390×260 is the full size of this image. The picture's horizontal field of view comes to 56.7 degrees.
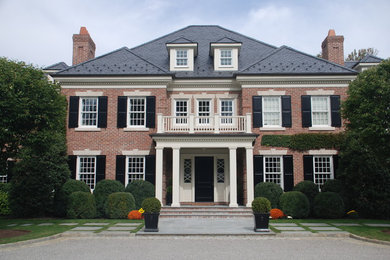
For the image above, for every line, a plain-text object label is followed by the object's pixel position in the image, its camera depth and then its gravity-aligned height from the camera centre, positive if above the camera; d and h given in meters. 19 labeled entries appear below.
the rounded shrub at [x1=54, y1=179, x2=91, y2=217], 18.45 -1.50
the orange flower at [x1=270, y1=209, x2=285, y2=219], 17.55 -2.30
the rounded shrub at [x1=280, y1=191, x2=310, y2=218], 17.61 -1.88
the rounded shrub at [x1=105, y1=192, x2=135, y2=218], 17.44 -1.89
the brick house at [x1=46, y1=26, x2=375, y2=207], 20.28 +2.86
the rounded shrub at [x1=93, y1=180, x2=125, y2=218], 18.06 -1.27
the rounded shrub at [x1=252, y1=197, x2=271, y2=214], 13.29 -1.45
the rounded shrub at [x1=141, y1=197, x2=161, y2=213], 13.49 -1.47
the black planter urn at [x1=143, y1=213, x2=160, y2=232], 13.45 -2.08
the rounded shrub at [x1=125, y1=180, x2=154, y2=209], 18.58 -1.24
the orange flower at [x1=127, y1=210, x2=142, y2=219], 17.23 -2.33
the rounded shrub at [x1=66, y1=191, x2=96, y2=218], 17.70 -2.01
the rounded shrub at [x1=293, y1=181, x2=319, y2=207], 18.75 -1.16
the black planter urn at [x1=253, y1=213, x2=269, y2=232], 13.38 -2.05
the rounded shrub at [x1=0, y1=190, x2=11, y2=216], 19.08 -2.13
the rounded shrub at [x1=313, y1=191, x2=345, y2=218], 17.52 -1.90
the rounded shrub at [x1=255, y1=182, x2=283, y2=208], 18.56 -1.28
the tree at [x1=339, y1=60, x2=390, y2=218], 13.27 +1.03
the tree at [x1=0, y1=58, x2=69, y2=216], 13.05 +2.08
